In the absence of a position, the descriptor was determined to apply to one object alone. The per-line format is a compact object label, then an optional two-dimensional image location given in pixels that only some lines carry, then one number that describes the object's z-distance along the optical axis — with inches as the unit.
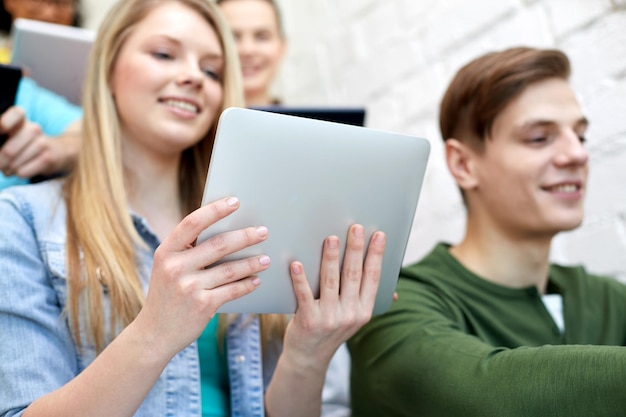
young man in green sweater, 38.3
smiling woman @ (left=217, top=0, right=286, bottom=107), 75.2
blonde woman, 29.2
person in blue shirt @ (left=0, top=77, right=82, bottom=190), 44.9
